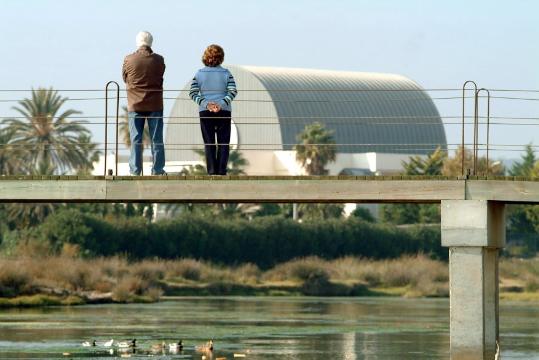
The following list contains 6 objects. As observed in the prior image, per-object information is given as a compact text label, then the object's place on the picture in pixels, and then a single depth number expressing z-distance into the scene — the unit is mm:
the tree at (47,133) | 111188
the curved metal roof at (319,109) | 157250
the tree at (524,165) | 159512
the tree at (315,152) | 133875
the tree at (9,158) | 106688
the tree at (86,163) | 112875
